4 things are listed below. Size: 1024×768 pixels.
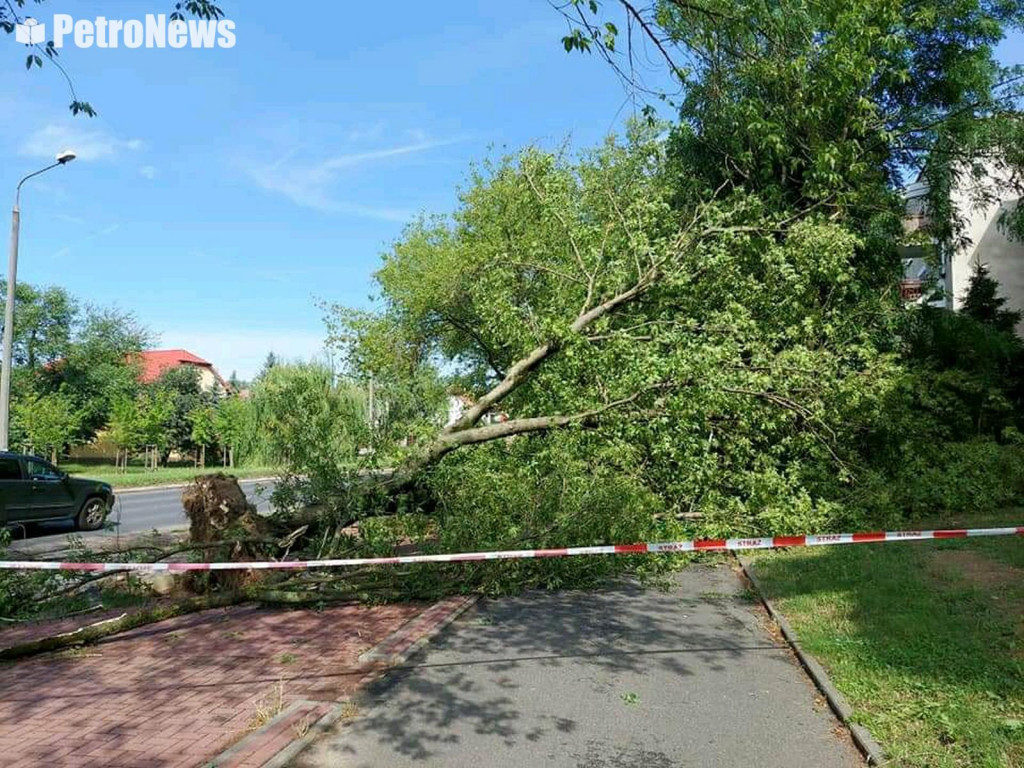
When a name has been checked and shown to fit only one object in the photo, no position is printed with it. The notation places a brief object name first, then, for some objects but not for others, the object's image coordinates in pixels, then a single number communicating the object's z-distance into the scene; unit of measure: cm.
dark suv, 1428
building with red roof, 5972
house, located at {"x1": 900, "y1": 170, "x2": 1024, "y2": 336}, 1609
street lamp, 1728
